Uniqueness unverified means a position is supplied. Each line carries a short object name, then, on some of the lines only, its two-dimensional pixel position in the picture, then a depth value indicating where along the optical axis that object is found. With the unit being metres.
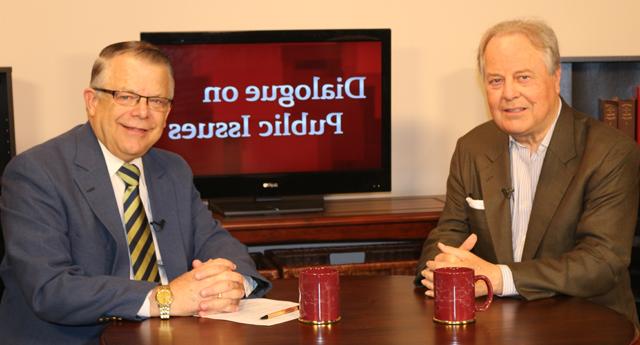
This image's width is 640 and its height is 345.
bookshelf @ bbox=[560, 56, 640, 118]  4.66
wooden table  2.22
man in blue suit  2.46
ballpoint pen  2.45
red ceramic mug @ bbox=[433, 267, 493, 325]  2.34
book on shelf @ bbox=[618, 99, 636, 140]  4.47
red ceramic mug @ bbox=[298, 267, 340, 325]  2.36
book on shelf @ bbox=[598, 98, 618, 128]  4.49
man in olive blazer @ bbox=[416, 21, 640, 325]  2.81
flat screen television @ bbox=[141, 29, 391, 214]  4.18
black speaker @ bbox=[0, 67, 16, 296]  3.95
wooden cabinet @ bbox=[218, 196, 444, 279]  4.04
